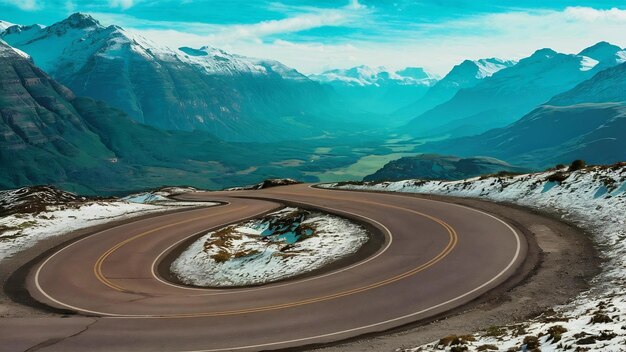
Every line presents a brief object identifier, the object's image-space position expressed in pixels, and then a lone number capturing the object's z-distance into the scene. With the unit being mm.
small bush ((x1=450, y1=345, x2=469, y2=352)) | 15180
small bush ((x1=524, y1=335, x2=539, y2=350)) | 14336
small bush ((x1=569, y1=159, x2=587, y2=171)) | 45562
